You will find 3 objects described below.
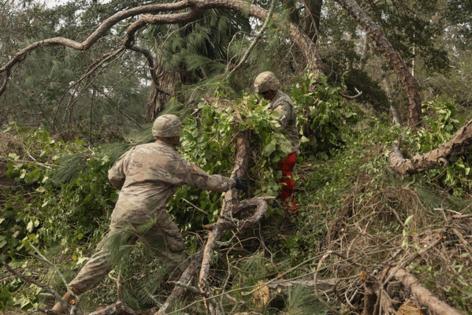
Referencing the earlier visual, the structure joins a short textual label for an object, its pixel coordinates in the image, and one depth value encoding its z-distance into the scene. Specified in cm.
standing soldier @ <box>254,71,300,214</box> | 608
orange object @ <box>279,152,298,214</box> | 605
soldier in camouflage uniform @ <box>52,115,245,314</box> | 497
